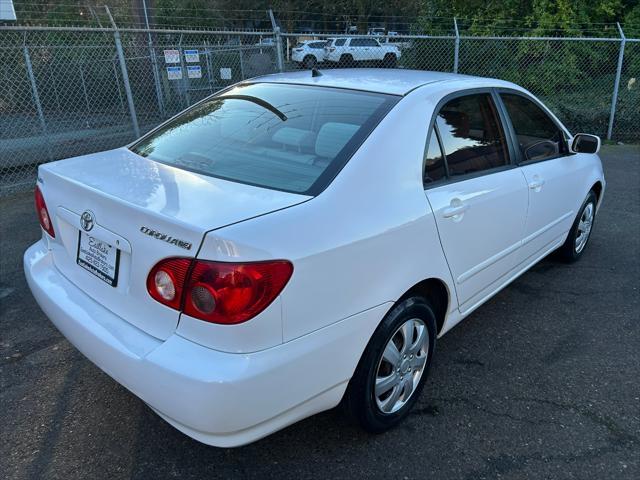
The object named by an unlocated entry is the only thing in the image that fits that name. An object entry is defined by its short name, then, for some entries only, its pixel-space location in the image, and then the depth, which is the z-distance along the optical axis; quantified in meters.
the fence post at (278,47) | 8.06
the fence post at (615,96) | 9.44
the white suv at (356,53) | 14.90
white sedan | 1.84
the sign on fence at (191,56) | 9.78
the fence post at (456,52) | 9.14
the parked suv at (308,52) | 20.33
